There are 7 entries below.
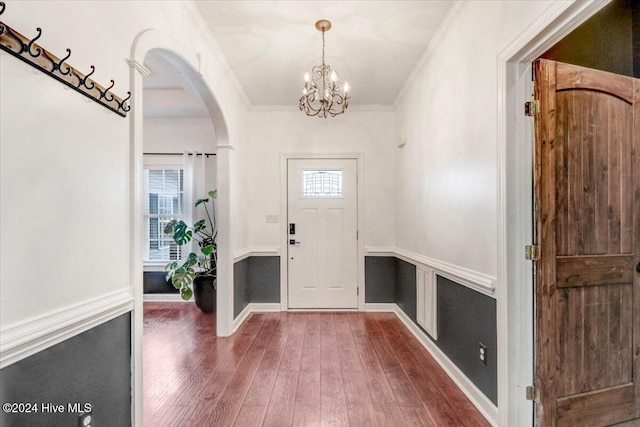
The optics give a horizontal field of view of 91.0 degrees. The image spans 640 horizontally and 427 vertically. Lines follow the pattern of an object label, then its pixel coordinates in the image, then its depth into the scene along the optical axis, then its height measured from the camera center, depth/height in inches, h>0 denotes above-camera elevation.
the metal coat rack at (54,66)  38.4 +21.2
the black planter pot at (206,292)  161.3 -39.8
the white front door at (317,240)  167.0 -13.6
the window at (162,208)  188.1 +4.2
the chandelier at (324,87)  97.6 +42.4
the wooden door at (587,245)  66.6 -6.9
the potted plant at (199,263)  156.0 -25.8
